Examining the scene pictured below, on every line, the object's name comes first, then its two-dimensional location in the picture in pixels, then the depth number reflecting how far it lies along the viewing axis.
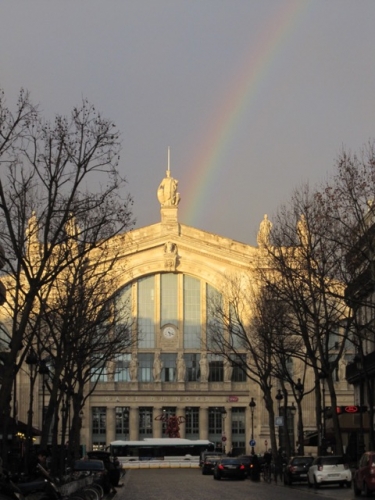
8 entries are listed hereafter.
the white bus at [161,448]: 116.88
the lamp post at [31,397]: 47.00
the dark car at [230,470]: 73.56
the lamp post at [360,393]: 63.72
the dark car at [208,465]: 88.26
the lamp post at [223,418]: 128.75
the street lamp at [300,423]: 71.67
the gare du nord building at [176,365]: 125.38
